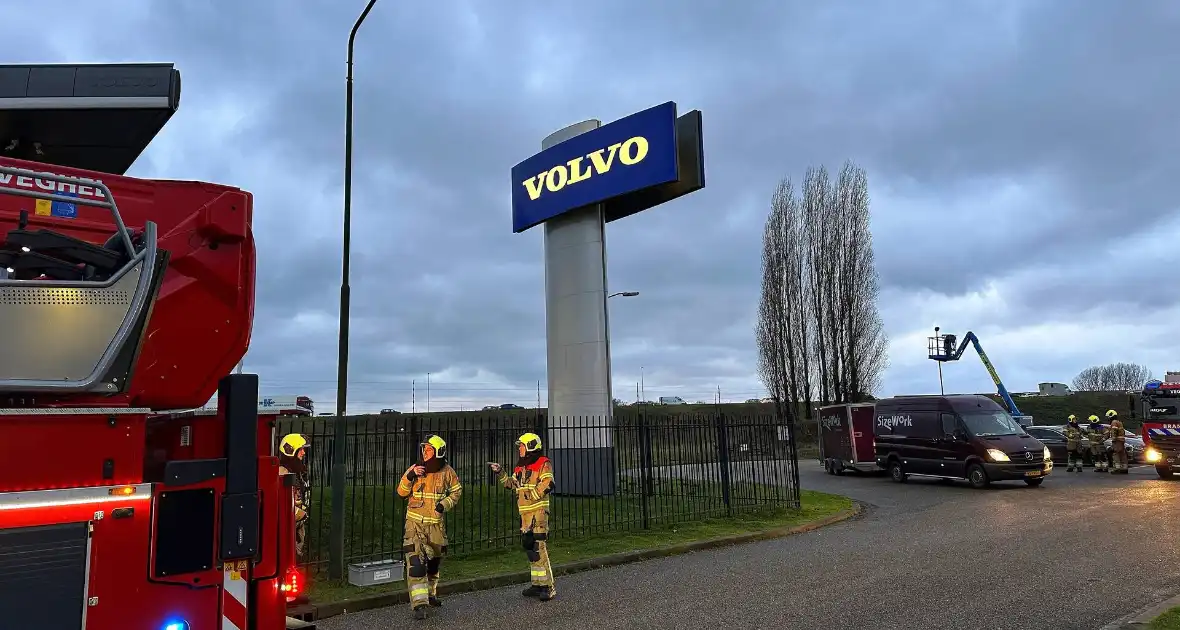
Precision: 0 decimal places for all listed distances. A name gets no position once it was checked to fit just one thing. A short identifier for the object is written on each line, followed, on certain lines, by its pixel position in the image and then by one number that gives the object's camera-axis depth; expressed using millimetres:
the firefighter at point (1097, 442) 22812
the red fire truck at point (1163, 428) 19839
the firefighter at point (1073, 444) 23281
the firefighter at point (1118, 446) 21859
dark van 18328
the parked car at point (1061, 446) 25266
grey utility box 8469
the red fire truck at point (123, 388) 3035
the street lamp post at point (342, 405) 8820
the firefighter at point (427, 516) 7398
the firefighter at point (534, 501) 7930
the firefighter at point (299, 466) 7652
